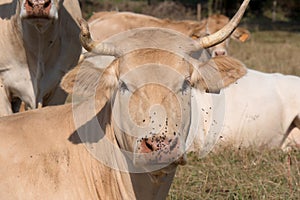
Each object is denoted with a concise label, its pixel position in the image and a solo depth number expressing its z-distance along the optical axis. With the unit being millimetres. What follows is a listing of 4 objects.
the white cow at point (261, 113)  15070
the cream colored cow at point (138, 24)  23437
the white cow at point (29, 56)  12984
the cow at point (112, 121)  7762
